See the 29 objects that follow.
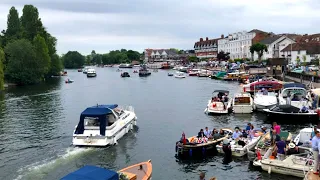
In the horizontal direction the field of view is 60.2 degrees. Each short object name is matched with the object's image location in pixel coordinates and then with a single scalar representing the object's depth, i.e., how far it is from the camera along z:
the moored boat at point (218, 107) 35.06
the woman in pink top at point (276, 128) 21.48
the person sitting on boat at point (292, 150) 18.66
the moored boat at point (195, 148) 20.91
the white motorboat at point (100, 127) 23.30
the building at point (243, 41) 124.46
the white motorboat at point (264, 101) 34.65
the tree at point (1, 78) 56.79
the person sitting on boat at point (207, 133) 22.97
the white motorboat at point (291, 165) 16.89
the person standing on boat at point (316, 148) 14.46
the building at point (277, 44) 103.80
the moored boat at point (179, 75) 94.46
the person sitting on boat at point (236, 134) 22.21
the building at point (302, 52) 84.21
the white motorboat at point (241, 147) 20.71
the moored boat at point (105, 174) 12.77
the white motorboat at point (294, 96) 32.18
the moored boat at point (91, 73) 109.87
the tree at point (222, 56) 135.43
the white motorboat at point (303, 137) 20.19
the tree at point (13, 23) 97.67
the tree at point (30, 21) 93.10
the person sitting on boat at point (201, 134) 22.40
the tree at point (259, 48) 103.43
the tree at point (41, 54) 79.82
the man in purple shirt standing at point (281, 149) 18.28
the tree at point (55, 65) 96.95
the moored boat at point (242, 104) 34.97
